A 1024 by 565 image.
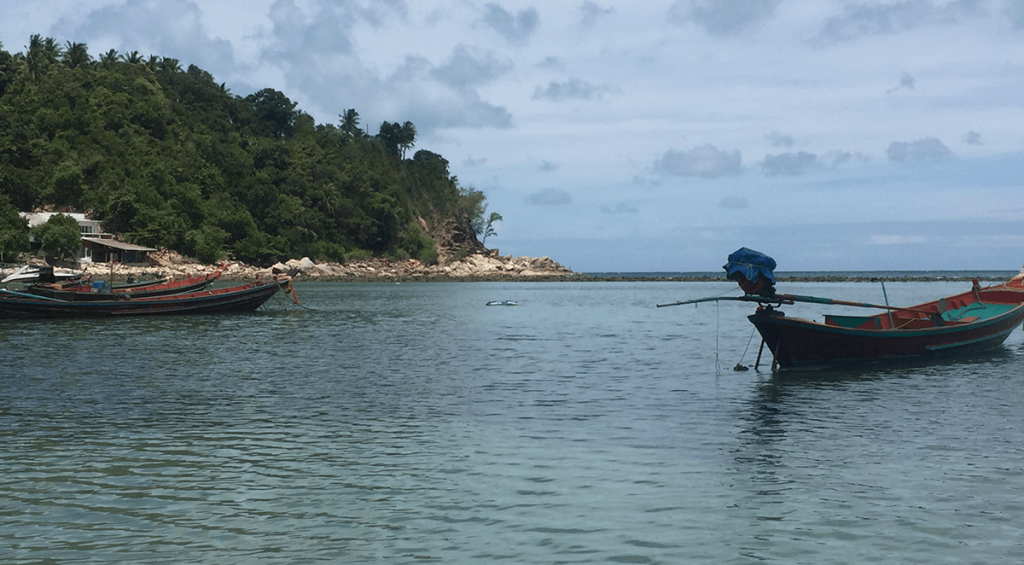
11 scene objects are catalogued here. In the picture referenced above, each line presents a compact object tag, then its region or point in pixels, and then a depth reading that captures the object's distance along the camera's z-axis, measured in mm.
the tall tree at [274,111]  164500
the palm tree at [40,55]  139375
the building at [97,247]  107194
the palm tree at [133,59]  160500
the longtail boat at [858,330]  25125
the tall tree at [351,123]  185000
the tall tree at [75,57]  149875
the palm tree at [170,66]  161625
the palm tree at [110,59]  151650
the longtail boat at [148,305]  45906
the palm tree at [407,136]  188875
